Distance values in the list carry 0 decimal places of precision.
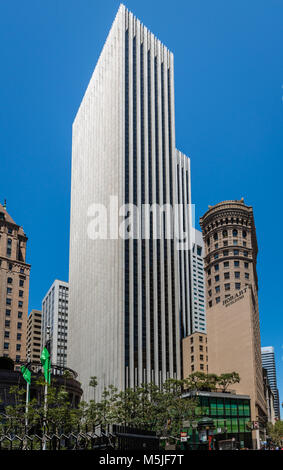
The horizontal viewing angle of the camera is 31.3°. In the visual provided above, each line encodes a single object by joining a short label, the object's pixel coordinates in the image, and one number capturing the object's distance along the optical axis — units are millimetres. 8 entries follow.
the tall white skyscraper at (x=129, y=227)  133875
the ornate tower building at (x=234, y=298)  116875
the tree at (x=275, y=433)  128625
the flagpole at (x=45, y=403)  41997
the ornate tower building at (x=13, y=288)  122938
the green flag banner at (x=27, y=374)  44025
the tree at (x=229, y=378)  107681
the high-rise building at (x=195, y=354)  135750
